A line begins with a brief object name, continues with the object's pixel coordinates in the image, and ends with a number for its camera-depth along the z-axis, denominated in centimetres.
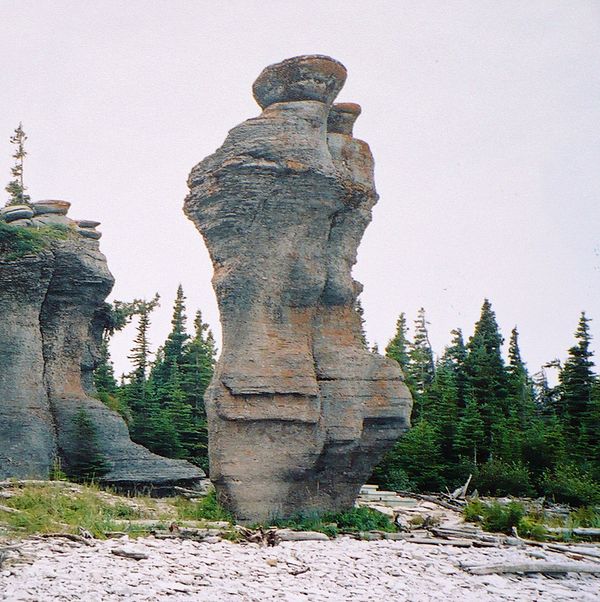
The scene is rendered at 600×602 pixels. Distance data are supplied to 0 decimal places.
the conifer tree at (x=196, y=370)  3953
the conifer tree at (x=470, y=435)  3178
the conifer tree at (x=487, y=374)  3494
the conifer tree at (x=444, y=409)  3250
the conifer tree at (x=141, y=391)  3164
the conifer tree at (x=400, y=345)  4625
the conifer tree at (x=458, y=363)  3938
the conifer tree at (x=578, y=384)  3806
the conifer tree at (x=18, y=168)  3888
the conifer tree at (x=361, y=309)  4796
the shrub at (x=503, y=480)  2670
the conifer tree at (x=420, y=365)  4022
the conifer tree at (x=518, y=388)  3716
